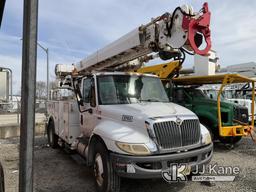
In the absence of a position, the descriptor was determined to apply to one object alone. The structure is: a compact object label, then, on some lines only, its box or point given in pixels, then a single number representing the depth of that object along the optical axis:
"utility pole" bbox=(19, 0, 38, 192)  1.58
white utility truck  2.92
